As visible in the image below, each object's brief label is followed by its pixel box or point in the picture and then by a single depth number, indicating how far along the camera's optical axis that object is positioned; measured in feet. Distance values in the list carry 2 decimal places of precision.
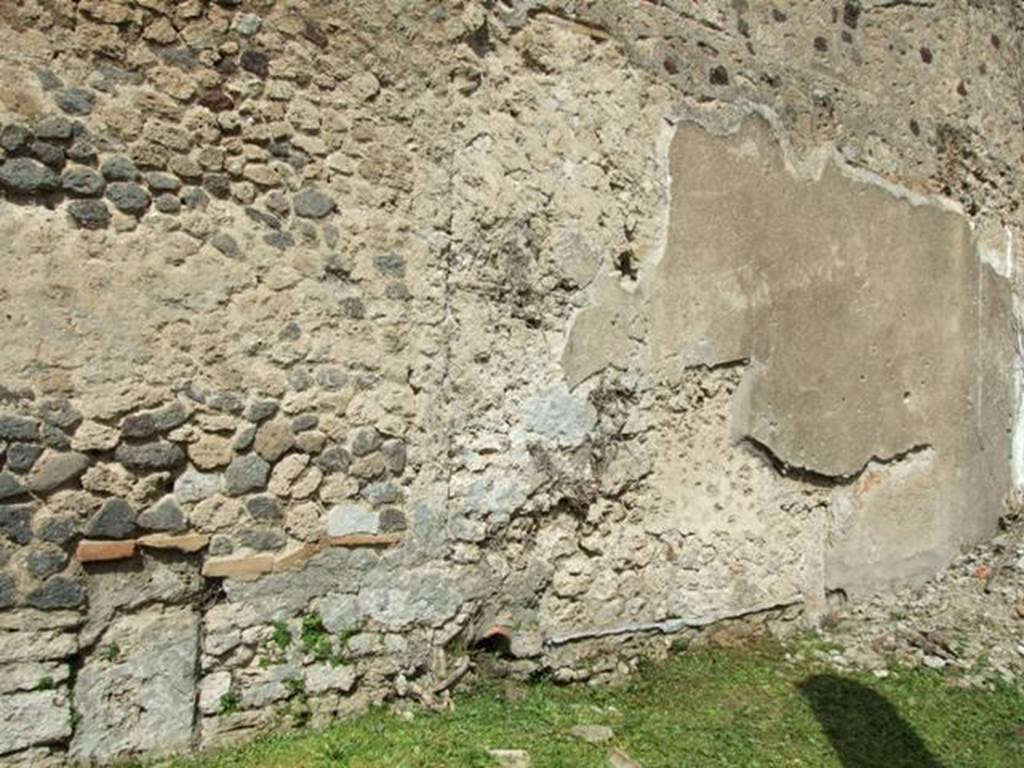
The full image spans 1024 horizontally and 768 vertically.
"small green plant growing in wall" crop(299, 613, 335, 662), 10.26
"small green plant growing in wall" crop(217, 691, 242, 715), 9.80
